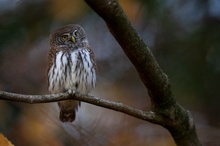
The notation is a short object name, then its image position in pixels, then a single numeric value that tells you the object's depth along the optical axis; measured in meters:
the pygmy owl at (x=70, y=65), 8.05
